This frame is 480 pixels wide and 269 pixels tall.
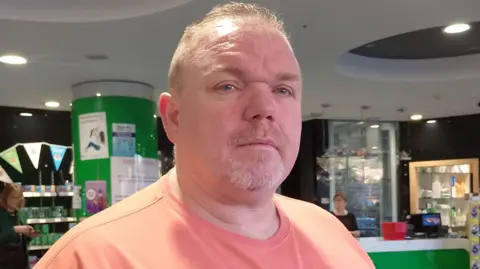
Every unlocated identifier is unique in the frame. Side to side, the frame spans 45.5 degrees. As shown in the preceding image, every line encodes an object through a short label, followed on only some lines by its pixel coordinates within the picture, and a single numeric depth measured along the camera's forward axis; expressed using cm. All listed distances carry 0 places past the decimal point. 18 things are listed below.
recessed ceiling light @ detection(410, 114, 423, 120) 935
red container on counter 551
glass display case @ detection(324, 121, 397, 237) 946
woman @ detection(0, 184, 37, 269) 511
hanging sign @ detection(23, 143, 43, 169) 809
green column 589
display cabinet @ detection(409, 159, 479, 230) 916
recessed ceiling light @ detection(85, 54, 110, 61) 498
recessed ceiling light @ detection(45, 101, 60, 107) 738
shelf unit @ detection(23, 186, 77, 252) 736
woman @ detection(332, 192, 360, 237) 679
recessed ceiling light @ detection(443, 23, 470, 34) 471
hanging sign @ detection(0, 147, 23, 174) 789
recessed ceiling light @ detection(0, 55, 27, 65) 495
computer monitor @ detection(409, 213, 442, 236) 600
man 90
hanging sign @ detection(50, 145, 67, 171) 823
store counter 532
